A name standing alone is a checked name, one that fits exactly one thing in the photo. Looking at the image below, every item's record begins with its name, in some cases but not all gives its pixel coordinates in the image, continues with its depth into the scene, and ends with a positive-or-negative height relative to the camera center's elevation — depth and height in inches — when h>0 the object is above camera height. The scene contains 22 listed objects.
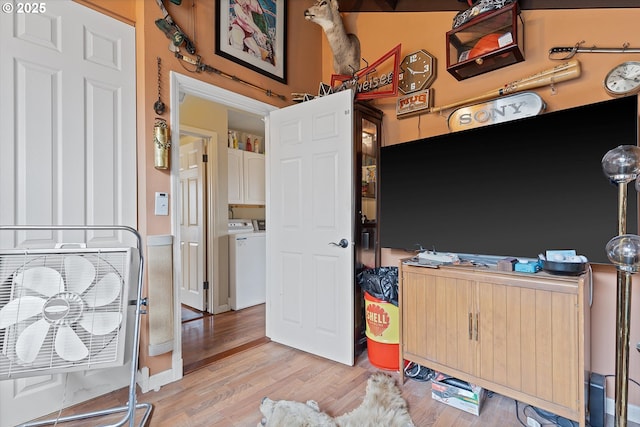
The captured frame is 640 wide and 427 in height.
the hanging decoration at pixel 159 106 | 79.3 +29.1
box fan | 49.9 -17.7
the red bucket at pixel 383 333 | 85.4 -36.3
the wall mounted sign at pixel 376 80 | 94.3 +47.3
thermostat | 79.7 +2.6
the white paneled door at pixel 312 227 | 89.7 -5.1
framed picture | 94.7 +62.8
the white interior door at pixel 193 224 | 142.2 -5.8
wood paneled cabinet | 55.3 -26.5
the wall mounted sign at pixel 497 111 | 73.4 +27.2
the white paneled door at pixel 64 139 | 63.1 +17.9
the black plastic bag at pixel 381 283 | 86.2 -21.9
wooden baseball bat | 68.7 +32.9
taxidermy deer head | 102.0 +65.9
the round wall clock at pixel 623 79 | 61.7 +28.5
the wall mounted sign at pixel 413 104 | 93.8 +35.8
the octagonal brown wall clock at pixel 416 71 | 94.0 +46.5
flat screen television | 57.6 +5.8
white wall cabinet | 155.7 +19.6
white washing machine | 142.8 -28.2
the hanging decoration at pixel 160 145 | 78.3 +18.4
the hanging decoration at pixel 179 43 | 78.7 +48.5
